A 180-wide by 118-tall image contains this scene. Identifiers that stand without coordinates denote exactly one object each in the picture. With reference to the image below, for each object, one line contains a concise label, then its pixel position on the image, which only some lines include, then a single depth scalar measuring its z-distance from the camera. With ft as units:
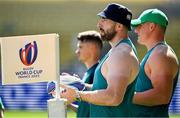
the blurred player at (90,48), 34.45
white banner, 24.77
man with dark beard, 26.13
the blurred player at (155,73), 29.63
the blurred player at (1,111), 33.02
